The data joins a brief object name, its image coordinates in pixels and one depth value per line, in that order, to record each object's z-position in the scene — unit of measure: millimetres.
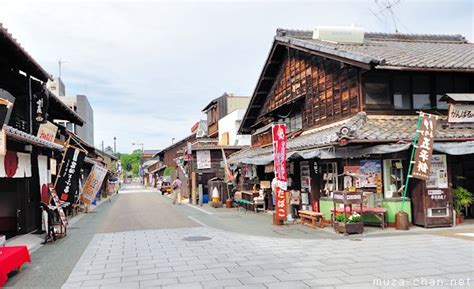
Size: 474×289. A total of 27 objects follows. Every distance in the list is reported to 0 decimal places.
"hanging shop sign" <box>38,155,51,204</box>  13791
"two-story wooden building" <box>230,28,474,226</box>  12648
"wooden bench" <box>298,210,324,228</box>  13703
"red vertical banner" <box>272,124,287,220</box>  14594
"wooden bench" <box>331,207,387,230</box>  12680
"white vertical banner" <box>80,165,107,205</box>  22125
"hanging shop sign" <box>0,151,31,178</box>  10617
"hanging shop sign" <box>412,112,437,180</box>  12102
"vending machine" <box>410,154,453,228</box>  12633
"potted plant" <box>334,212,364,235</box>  12031
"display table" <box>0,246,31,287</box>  7516
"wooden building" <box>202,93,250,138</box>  40656
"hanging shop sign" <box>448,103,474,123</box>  13281
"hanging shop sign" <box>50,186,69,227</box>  12797
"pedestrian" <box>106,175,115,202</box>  44700
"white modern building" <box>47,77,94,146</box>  52500
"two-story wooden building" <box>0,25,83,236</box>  12914
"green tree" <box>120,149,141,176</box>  149625
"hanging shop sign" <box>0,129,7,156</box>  8759
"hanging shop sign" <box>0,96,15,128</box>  8852
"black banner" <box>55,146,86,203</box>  16109
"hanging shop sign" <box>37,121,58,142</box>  14414
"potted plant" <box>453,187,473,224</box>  13266
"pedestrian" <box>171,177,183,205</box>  29002
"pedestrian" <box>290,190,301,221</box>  16781
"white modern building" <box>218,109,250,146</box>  34219
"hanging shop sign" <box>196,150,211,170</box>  29469
